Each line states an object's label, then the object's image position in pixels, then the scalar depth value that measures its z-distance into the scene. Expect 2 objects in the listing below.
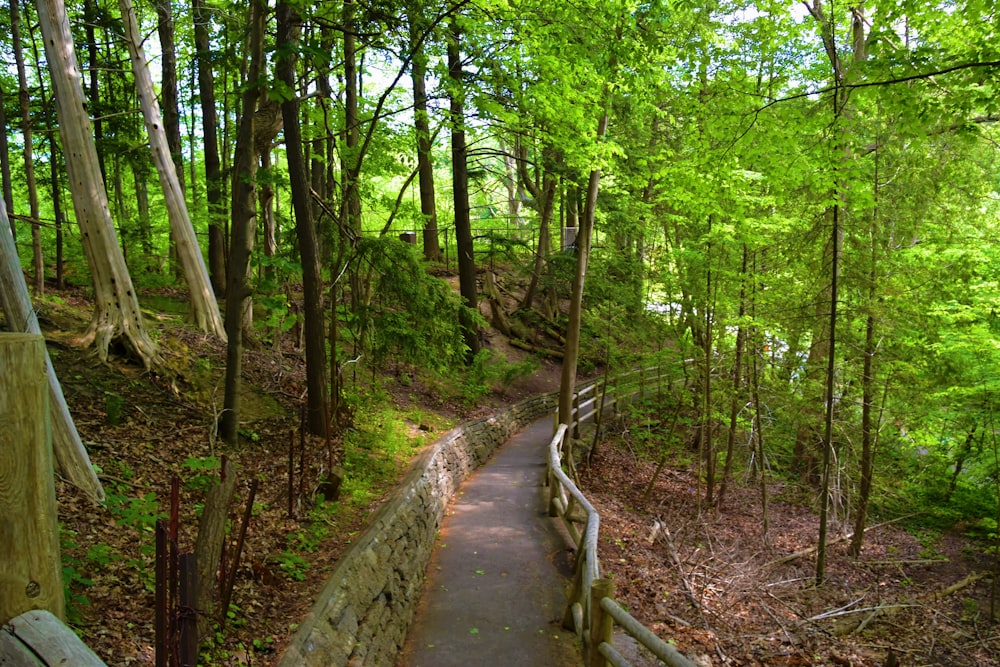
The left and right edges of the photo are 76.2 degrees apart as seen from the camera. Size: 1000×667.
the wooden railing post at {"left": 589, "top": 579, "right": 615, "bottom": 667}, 4.81
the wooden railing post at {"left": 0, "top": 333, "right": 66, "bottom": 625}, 1.83
